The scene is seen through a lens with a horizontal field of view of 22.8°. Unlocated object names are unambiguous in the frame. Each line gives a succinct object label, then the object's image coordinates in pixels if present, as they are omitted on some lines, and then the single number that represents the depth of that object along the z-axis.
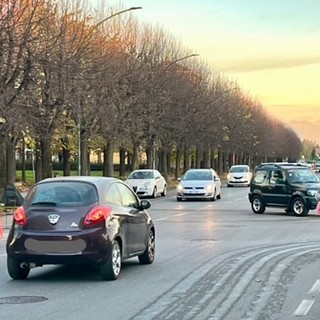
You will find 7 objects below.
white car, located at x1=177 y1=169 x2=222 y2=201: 37.00
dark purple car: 11.20
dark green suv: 26.58
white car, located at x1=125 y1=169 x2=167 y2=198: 40.22
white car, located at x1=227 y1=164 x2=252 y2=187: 59.50
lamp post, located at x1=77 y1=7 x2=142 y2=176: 35.97
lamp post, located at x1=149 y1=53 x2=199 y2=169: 51.22
